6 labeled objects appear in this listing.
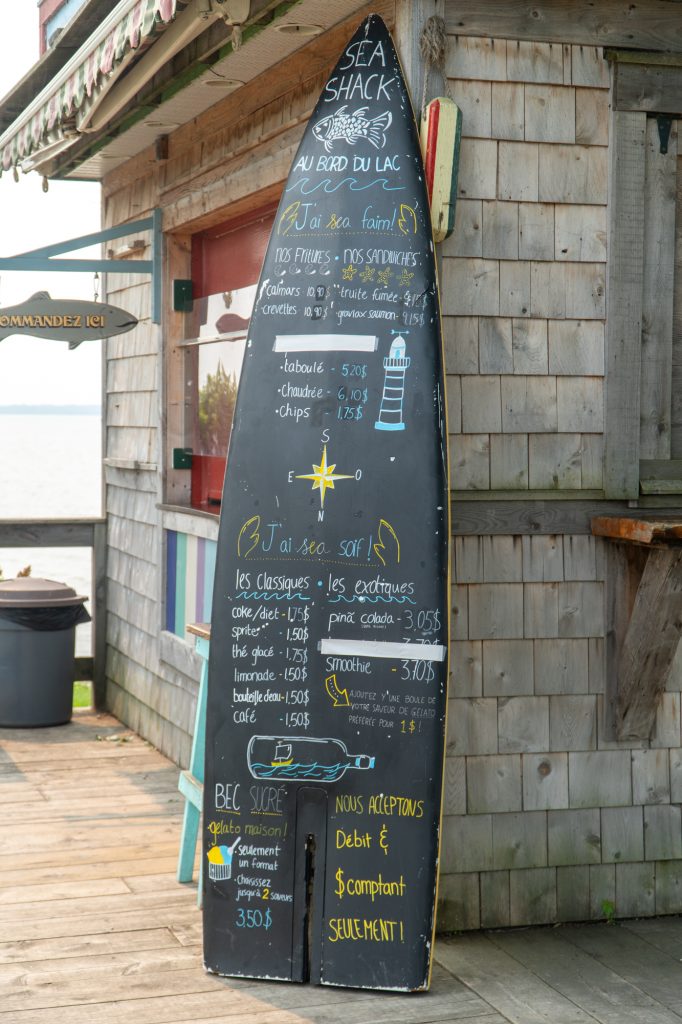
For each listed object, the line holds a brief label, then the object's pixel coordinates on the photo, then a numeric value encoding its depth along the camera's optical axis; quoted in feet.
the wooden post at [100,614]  24.72
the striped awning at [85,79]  13.68
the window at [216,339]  18.37
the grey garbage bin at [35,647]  22.09
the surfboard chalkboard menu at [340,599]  11.98
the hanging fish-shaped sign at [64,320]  18.60
